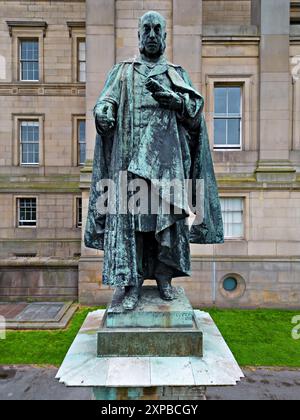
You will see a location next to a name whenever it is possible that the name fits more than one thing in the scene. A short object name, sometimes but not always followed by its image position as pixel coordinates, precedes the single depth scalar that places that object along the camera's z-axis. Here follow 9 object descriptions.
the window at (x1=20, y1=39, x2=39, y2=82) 19.92
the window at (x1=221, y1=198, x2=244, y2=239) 12.95
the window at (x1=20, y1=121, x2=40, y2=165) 20.20
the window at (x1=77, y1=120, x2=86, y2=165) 20.16
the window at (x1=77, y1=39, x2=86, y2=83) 19.80
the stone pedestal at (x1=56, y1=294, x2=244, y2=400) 2.48
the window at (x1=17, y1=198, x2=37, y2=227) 20.08
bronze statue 3.00
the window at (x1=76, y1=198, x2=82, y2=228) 20.03
